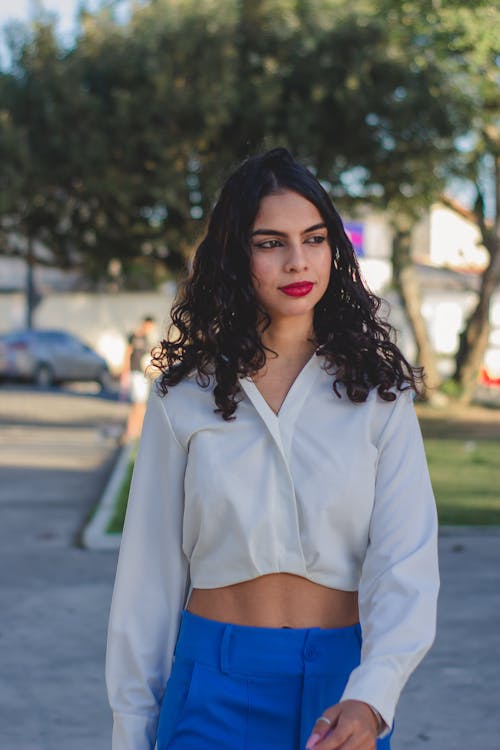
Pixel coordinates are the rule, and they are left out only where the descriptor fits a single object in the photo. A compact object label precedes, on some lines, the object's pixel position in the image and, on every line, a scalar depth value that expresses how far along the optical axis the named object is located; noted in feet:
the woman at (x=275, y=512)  7.66
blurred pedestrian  62.28
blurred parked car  116.47
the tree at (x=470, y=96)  61.31
